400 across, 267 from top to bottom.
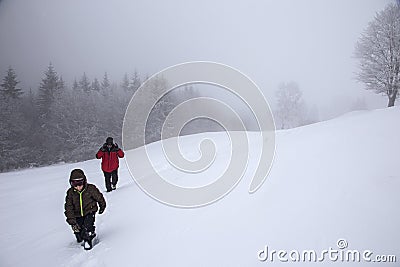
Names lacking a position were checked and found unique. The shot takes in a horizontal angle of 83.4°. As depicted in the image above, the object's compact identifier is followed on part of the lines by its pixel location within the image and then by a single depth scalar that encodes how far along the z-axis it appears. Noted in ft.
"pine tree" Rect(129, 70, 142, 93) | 173.86
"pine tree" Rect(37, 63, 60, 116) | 134.53
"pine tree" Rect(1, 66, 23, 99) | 131.44
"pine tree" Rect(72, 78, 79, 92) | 159.22
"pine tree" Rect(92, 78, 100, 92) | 185.64
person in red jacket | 30.33
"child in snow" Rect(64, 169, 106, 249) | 17.12
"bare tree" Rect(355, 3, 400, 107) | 66.03
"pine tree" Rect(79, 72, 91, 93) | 171.36
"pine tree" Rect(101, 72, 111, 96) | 174.29
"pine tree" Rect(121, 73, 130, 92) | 192.03
